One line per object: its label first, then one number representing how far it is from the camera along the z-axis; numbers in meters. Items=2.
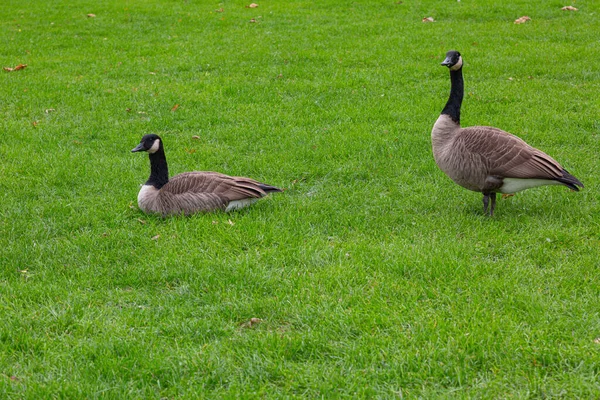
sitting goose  12.87
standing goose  11.78
